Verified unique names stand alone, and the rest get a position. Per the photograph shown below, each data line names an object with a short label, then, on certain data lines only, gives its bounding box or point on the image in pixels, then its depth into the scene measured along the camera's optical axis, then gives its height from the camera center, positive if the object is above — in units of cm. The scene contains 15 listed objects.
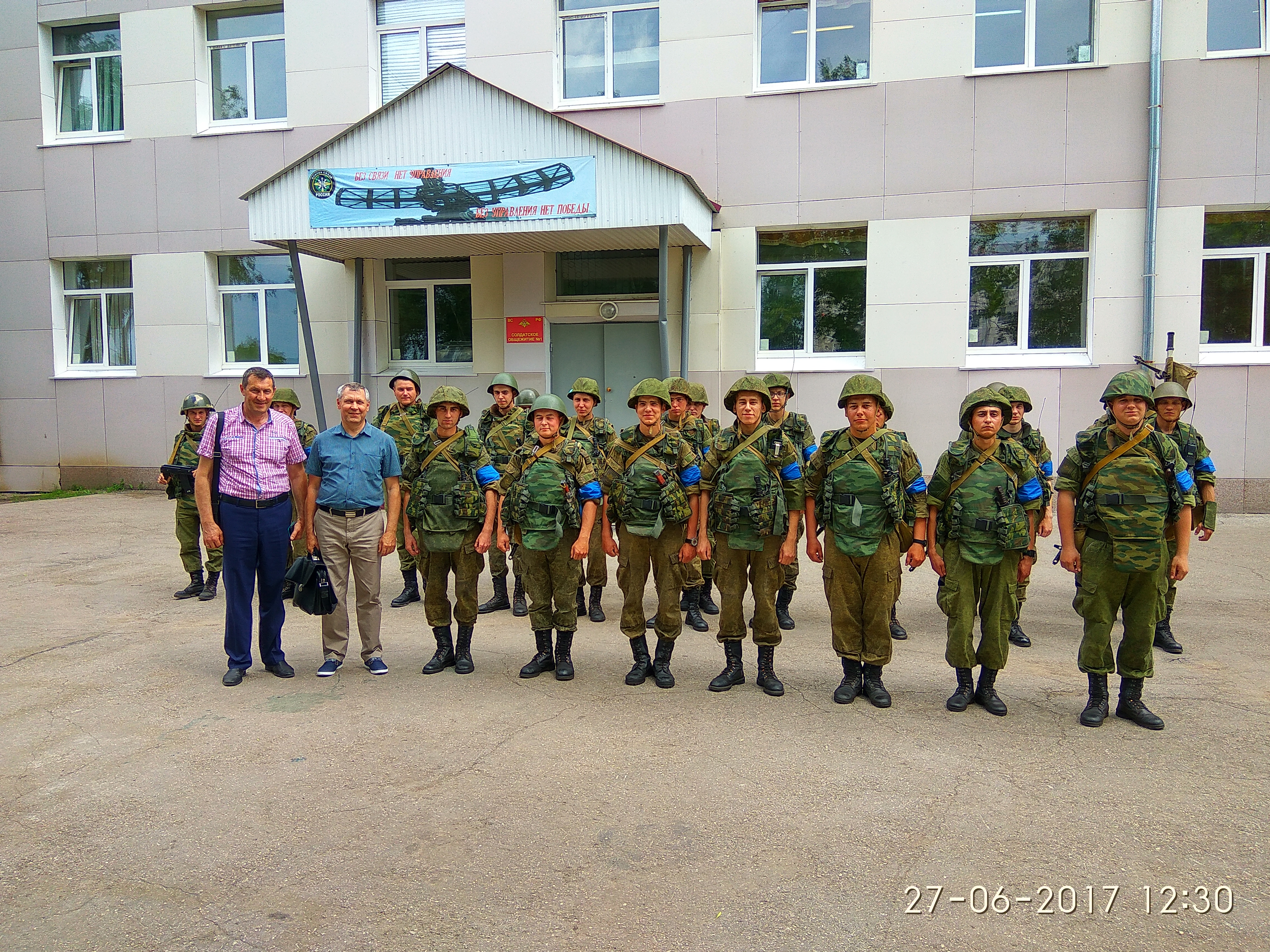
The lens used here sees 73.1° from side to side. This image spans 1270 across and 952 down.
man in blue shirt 539 -67
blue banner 1076 +269
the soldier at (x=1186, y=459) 579 -42
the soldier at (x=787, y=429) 654 -22
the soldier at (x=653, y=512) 520 -67
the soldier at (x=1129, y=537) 446 -73
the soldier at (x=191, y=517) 771 -101
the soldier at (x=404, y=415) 698 -9
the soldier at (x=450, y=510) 544 -68
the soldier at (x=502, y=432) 662 -23
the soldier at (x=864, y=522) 478 -69
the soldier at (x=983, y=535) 463 -74
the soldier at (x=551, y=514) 524 -68
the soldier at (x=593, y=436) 656 -28
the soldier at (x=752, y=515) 497 -66
